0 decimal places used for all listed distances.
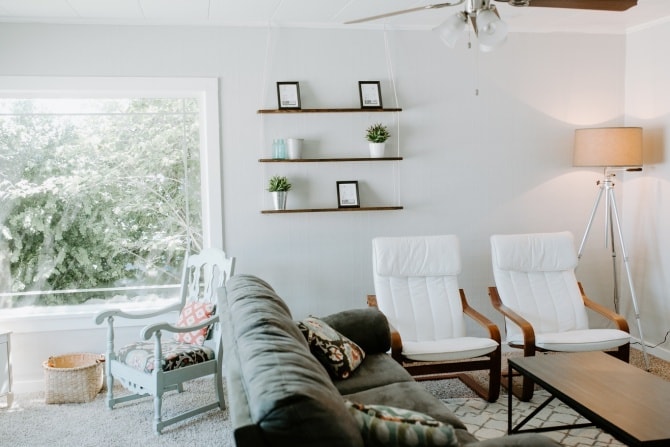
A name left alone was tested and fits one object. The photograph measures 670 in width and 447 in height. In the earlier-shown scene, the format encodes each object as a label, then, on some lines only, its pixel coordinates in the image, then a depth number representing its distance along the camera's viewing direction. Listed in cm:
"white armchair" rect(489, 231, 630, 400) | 410
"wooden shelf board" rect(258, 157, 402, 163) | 435
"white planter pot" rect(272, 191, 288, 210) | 433
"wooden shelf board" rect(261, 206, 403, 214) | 435
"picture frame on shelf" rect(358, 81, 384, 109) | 448
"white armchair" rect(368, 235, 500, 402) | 403
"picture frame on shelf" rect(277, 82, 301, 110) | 438
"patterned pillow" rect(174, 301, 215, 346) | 375
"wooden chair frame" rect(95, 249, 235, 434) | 336
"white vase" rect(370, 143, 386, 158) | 447
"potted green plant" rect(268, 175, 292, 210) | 432
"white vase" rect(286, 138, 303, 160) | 436
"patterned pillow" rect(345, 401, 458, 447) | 172
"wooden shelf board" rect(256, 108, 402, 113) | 436
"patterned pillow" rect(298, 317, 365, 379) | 289
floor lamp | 433
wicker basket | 383
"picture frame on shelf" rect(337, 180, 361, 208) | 448
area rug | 328
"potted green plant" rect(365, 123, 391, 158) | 444
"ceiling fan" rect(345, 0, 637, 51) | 238
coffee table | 245
